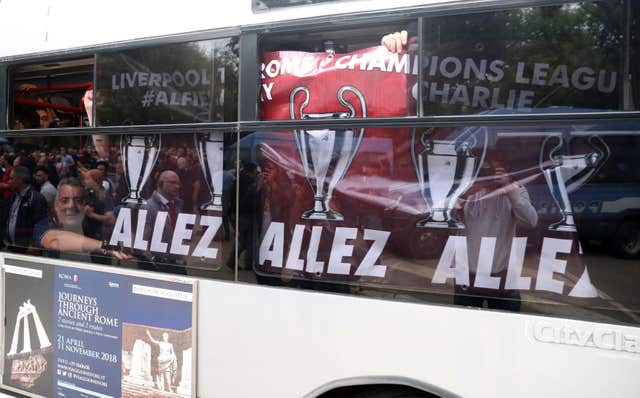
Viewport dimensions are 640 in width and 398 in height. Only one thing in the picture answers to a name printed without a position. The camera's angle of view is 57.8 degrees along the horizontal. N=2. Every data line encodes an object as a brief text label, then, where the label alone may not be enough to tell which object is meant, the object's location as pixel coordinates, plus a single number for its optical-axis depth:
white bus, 2.37
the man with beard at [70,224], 3.68
